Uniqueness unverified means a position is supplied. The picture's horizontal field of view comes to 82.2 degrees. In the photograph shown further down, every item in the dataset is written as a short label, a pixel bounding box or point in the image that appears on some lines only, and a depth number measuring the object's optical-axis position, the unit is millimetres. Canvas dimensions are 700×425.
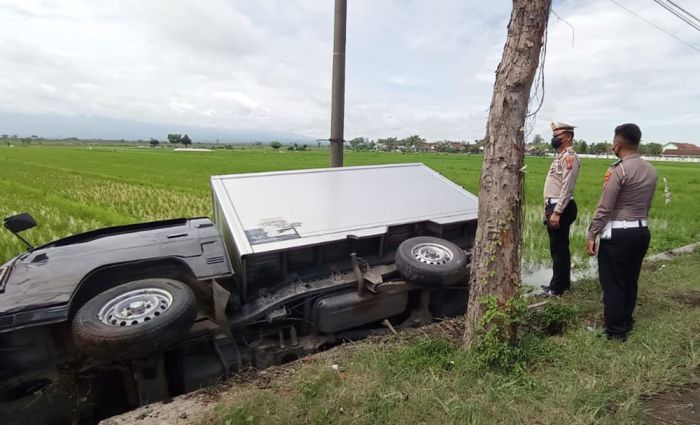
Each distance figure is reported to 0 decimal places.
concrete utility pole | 6059
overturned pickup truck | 2713
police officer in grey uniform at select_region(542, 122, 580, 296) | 4359
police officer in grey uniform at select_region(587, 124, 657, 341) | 3318
